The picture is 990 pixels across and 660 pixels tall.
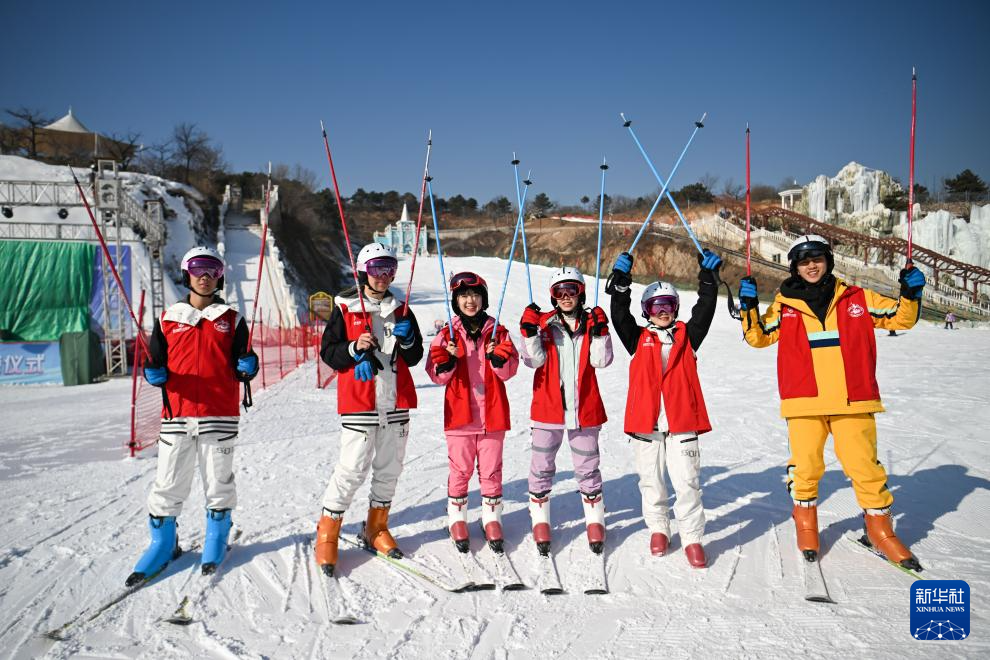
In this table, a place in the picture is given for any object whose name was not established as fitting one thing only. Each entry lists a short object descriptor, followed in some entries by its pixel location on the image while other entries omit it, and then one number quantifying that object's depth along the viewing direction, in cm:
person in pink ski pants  396
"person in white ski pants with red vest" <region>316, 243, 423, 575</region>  381
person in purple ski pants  399
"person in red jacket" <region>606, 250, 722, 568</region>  381
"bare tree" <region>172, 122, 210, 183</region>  4434
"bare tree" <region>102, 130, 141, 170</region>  3903
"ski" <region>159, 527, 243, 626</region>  318
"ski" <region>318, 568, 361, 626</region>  316
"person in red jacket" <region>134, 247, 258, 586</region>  375
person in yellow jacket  366
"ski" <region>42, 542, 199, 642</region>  305
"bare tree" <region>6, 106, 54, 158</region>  4078
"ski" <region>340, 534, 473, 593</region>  349
